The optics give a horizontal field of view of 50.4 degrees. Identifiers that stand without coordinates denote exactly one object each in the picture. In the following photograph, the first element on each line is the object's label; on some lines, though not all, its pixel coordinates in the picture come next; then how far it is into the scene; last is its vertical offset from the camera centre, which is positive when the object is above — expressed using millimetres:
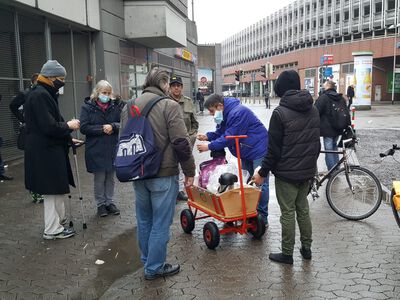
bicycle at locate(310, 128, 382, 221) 5703 -1356
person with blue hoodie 5035 -436
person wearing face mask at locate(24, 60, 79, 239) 4742 -452
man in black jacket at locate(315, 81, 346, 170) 7645 -472
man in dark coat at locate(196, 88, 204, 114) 31902 -220
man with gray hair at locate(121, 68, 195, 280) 3748 -732
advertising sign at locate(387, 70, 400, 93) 43094 +811
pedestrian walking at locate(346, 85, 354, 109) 30231 -114
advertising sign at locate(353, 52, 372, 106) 30094 +898
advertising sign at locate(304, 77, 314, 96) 62781 +1439
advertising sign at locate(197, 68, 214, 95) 43247 +1572
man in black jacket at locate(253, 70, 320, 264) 4070 -565
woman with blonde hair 5824 -438
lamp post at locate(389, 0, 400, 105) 40881 +7111
